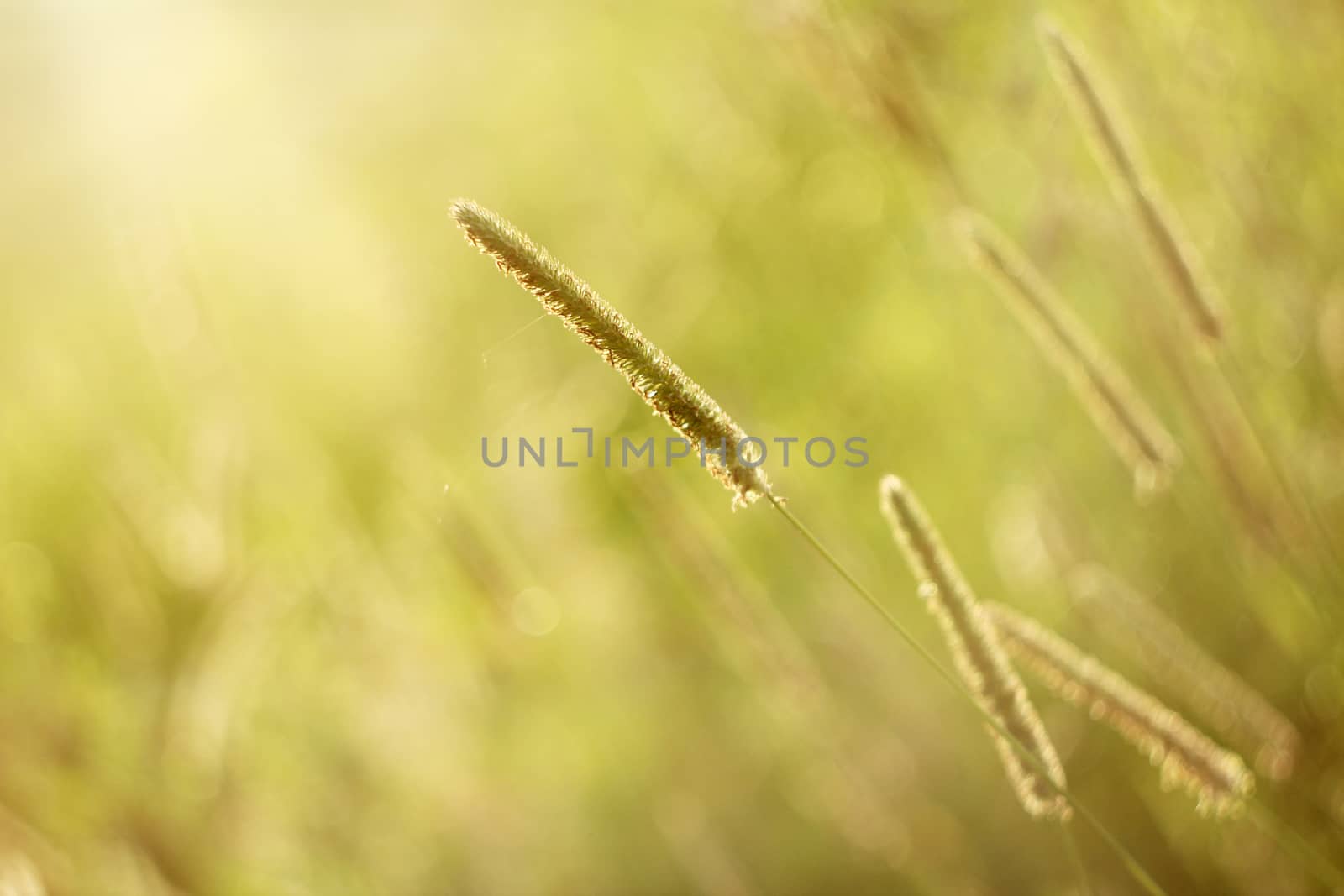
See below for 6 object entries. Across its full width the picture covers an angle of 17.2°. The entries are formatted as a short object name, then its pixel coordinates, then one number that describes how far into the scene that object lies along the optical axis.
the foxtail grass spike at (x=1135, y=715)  1.00
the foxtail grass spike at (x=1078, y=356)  1.01
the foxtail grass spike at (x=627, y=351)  0.94
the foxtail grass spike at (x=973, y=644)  0.97
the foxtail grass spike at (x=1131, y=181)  1.01
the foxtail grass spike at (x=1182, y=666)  1.06
